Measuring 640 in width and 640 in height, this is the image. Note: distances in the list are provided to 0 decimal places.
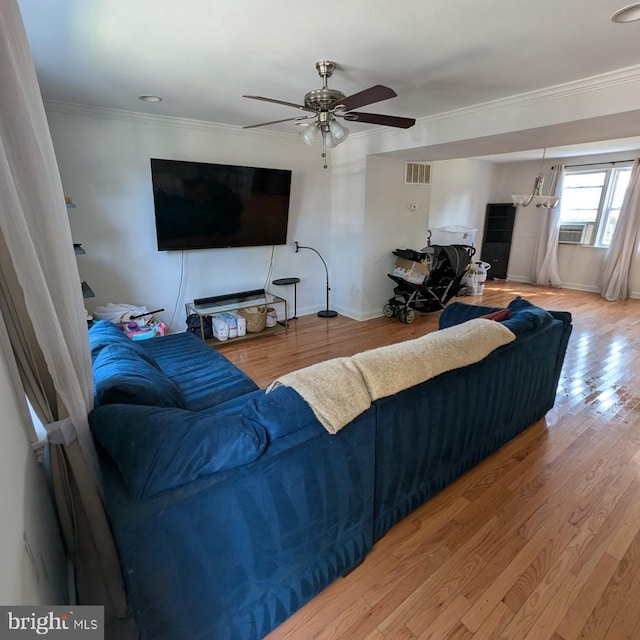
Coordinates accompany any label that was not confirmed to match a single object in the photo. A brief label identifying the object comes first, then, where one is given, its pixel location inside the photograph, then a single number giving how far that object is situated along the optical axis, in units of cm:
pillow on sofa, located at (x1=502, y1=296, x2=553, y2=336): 199
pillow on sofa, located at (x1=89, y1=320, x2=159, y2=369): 192
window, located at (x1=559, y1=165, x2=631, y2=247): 595
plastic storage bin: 565
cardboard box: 465
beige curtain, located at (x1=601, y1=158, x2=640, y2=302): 553
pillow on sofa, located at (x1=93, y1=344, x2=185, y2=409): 139
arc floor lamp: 491
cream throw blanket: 126
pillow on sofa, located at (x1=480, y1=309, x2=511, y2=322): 222
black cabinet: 725
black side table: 452
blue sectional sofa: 100
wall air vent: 475
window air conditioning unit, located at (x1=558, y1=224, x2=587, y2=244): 643
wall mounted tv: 352
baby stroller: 474
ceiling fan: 206
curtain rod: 575
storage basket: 410
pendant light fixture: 485
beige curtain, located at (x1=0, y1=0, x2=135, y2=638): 89
